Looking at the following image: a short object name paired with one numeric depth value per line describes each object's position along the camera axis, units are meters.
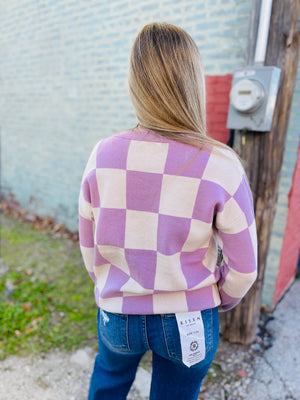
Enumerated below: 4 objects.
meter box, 1.84
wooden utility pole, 1.83
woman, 1.03
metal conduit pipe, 1.82
